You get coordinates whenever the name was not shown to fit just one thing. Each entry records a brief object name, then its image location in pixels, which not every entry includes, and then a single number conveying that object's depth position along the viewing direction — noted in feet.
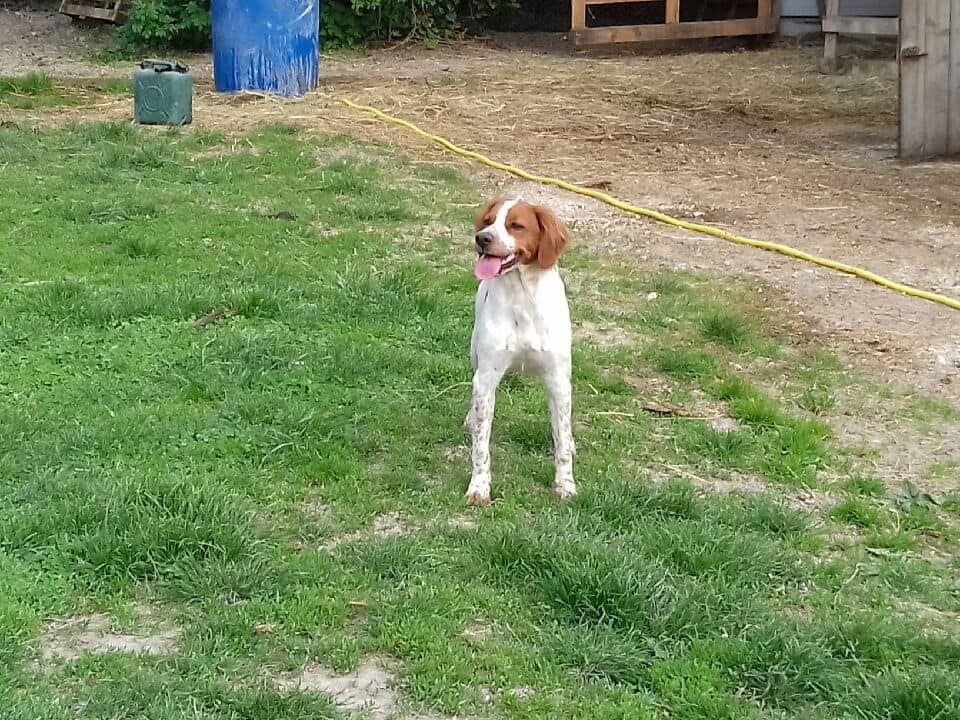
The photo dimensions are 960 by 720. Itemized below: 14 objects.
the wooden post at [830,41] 45.27
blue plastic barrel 35.65
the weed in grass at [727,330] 17.79
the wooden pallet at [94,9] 50.98
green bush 47.60
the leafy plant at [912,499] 12.94
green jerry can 30.83
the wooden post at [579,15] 50.34
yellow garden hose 19.77
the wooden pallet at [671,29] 50.67
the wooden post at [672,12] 51.21
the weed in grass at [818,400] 15.57
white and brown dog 12.37
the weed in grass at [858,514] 12.53
